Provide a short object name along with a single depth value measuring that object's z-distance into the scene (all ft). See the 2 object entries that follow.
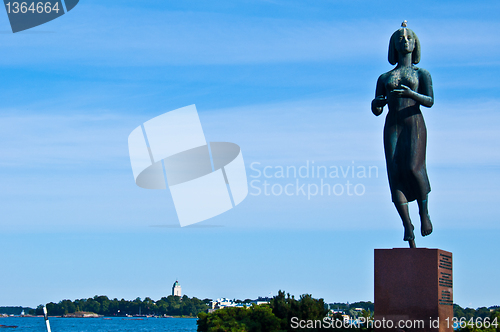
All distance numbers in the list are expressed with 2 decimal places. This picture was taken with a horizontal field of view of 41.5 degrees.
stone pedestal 54.08
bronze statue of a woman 58.03
